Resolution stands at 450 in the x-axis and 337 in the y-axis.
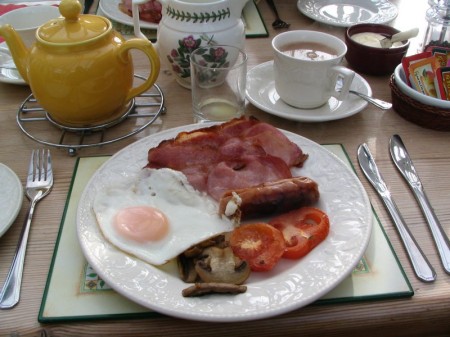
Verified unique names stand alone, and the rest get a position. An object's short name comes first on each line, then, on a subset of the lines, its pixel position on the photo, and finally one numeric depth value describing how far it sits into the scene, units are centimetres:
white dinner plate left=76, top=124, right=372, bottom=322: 58
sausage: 72
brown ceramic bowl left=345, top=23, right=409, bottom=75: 118
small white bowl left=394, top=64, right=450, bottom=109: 97
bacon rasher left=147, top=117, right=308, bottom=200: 79
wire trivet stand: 98
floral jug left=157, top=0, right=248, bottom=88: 103
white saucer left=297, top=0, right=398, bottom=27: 150
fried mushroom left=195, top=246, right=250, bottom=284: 63
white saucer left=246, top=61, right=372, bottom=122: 101
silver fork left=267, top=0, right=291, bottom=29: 149
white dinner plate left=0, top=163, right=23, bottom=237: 73
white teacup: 98
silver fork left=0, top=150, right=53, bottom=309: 65
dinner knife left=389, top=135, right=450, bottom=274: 72
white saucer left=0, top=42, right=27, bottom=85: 112
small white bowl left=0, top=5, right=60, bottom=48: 119
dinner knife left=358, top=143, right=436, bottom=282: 69
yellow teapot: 88
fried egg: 68
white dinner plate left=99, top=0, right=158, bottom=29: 139
